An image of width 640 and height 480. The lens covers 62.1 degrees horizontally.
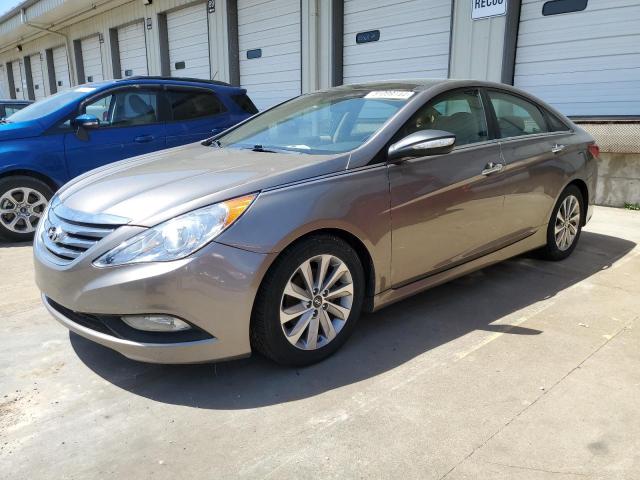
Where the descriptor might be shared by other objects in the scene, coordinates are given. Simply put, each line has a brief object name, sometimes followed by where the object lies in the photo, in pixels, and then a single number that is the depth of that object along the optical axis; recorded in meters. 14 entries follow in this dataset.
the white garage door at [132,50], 16.52
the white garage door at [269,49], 11.41
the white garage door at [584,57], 6.84
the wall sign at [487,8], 7.78
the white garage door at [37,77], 24.27
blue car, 5.42
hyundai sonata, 2.41
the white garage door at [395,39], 8.83
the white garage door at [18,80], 26.37
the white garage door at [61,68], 21.78
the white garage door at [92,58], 19.08
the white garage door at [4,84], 29.14
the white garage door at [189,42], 13.80
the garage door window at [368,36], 9.77
